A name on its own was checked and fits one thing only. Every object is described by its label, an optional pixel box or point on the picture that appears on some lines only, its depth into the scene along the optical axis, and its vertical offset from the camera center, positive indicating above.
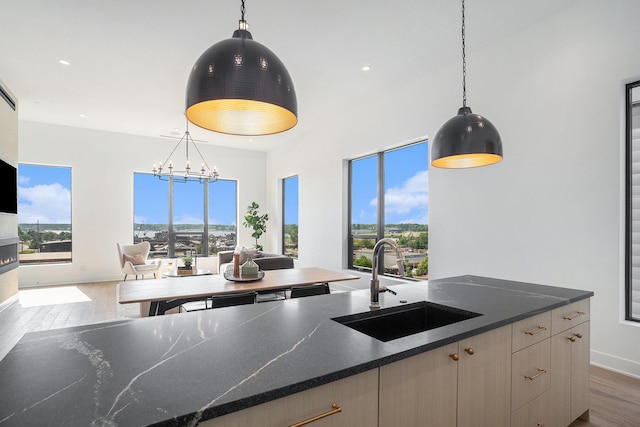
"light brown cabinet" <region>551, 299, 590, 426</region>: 1.80 -0.83
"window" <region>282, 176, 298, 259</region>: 7.90 -0.02
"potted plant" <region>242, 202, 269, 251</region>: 8.16 -0.14
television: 4.39 +0.39
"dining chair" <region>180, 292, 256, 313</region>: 2.60 -0.65
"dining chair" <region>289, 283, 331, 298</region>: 2.94 -0.66
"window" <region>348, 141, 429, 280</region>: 4.64 +0.14
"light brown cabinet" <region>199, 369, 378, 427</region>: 0.84 -0.52
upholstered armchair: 6.43 -0.89
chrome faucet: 1.68 -0.26
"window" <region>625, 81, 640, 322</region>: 2.74 +0.02
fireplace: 4.45 -0.53
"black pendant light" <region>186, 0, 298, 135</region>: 1.21 +0.51
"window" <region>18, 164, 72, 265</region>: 6.57 +0.03
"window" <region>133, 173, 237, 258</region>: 7.58 +0.01
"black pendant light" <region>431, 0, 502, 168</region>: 1.95 +0.45
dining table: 2.59 -0.61
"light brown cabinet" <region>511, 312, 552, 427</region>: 1.56 -0.75
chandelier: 7.52 +1.06
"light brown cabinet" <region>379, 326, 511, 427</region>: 1.11 -0.63
